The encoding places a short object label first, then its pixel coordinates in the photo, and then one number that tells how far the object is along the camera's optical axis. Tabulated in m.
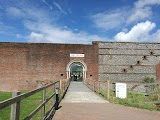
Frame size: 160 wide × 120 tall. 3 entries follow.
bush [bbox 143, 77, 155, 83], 15.96
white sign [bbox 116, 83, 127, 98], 6.31
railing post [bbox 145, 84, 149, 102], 5.22
